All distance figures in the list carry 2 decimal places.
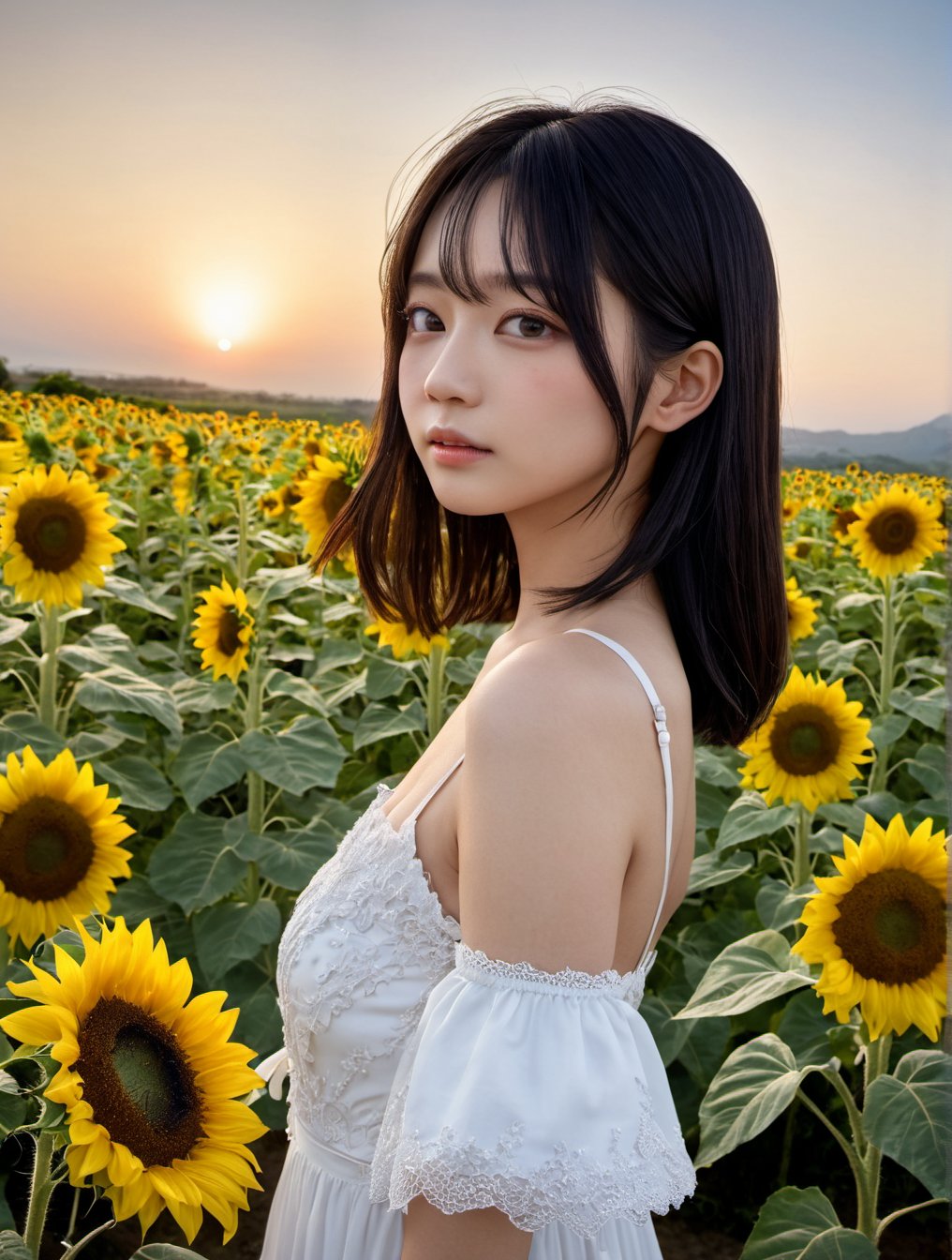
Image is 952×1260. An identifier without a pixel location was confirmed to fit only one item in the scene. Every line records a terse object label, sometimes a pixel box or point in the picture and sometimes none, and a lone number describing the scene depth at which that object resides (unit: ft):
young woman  2.79
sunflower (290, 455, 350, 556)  9.81
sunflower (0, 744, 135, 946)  5.24
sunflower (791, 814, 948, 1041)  4.89
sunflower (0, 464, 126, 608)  7.52
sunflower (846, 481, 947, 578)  10.21
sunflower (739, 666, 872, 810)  7.16
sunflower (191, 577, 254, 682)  8.30
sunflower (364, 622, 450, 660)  8.00
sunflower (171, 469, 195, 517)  15.19
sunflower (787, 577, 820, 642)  9.25
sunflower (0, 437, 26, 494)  8.27
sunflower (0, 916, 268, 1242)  2.96
